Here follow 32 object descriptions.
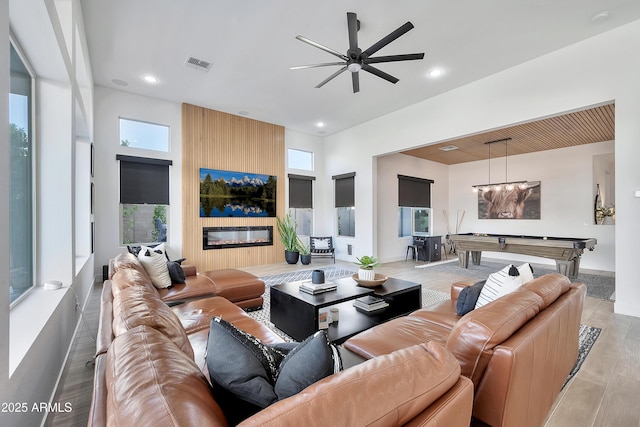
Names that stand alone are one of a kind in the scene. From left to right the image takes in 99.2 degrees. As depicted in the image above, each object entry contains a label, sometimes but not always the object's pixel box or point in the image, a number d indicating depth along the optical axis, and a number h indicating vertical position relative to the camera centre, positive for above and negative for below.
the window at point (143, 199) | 5.32 +0.26
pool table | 4.82 -0.70
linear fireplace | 6.21 -0.60
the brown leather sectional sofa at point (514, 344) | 1.12 -0.66
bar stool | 7.64 -1.12
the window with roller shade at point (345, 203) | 7.39 +0.23
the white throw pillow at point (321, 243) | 7.50 -0.87
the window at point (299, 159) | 7.67 +1.52
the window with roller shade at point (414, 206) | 7.91 +0.15
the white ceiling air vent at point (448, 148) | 6.96 +1.65
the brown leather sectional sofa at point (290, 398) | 0.63 -0.48
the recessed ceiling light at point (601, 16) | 3.17 +2.30
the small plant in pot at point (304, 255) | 6.92 -1.11
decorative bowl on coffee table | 3.06 -0.80
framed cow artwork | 7.39 +0.23
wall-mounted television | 6.19 +0.43
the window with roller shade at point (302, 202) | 7.61 +0.28
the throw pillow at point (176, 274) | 3.27 -0.74
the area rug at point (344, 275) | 2.49 -1.29
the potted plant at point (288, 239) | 6.91 -0.71
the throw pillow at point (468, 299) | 2.06 -0.68
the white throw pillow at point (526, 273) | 1.95 -0.46
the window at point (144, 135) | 5.34 +1.57
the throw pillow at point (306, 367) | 0.82 -0.48
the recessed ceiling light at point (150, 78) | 4.69 +2.34
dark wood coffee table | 2.49 -1.00
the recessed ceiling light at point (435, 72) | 4.41 +2.28
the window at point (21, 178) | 2.00 +0.27
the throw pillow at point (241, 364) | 0.82 -0.50
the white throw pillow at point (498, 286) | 1.88 -0.53
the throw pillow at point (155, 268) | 3.06 -0.63
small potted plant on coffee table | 3.11 -0.67
